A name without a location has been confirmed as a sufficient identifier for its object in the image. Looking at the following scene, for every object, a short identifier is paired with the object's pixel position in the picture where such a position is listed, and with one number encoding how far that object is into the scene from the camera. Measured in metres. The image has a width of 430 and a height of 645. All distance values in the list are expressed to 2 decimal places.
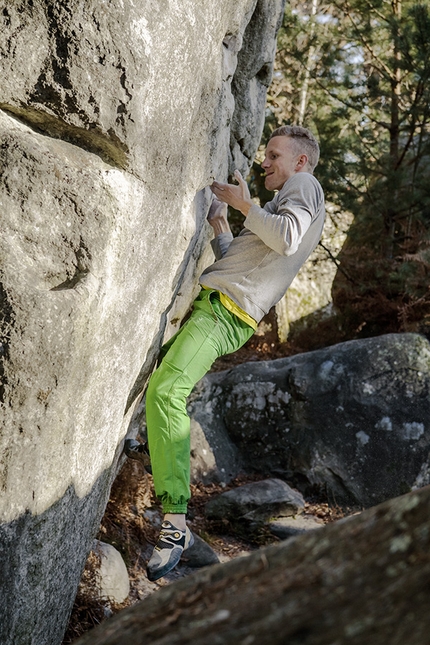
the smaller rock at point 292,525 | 6.17
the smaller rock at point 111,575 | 4.49
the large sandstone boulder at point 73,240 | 3.15
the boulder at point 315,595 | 1.41
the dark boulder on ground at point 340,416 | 6.91
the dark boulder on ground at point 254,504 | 6.32
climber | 4.05
